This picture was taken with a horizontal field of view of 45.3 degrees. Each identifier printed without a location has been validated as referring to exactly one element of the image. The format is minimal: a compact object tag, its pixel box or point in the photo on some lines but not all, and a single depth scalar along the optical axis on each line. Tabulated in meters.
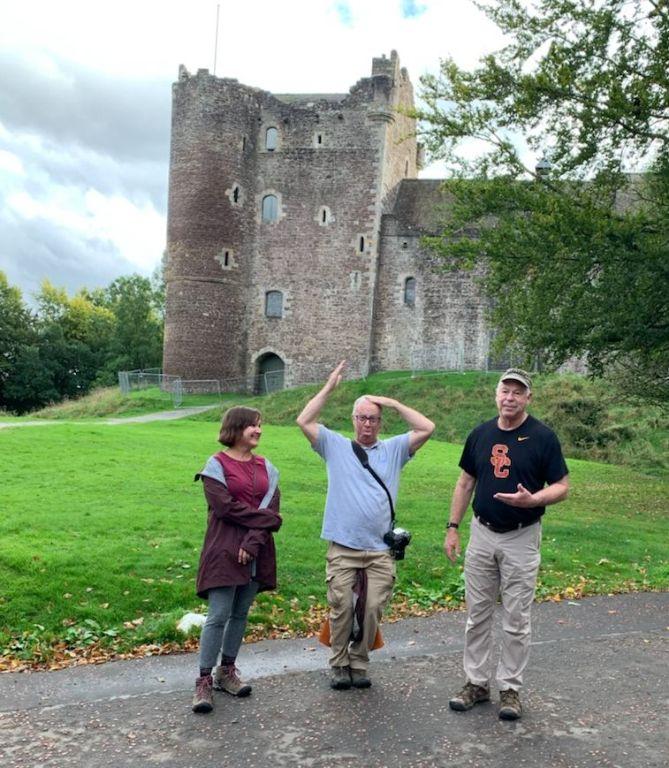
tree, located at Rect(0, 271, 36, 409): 58.53
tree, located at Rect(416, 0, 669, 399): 14.10
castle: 40.84
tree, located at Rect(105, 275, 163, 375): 66.12
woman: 5.65
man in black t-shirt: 5.60
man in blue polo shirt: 5.97
